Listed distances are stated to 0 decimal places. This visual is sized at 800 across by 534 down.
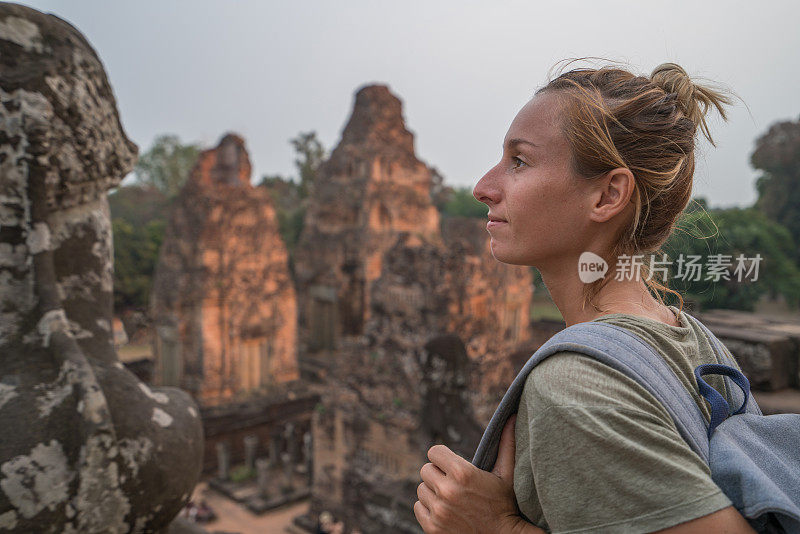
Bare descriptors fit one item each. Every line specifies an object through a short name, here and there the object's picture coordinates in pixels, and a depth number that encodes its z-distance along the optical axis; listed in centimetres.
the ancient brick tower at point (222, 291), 1270
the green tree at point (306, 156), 2991
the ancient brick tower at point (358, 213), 1748
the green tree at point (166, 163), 3044
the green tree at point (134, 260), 1894
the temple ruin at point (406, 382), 587
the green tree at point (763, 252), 1600
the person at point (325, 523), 727
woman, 79
